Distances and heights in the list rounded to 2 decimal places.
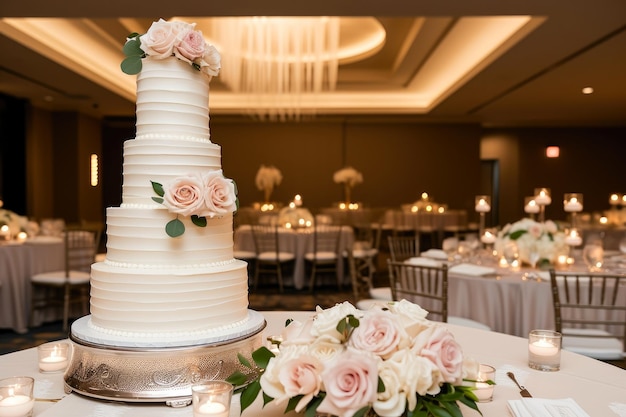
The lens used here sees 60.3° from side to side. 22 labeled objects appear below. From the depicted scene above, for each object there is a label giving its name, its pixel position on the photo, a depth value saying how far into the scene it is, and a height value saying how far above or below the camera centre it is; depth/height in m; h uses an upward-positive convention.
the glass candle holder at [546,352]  1.70 -0.48
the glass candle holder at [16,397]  1.31 -0.50
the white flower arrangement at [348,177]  10.73 +0.44
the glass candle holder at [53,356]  1.72 -0.52
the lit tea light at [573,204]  4.71 -0.04
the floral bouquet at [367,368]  0.97 -0.32
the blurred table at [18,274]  5.77 -0.85
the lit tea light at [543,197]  4.64 +0.02
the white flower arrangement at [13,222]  6.21 -0.29
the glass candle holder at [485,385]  1.40 -0.48
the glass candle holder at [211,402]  1.14 -0.43
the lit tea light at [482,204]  4.89 -0.04
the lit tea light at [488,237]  5.16 -0.37
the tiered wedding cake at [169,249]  1.41 -0.15
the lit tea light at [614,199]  9.99 +0.02
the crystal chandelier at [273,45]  6.18 +1.84
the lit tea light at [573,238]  4.39 -0.32
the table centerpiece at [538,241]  4.19 -0.33
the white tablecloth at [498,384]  1.33 -0.54
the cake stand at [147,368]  1.36 -0.44
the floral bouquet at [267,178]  10.25 +0.39
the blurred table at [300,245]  8.30 -0.72
